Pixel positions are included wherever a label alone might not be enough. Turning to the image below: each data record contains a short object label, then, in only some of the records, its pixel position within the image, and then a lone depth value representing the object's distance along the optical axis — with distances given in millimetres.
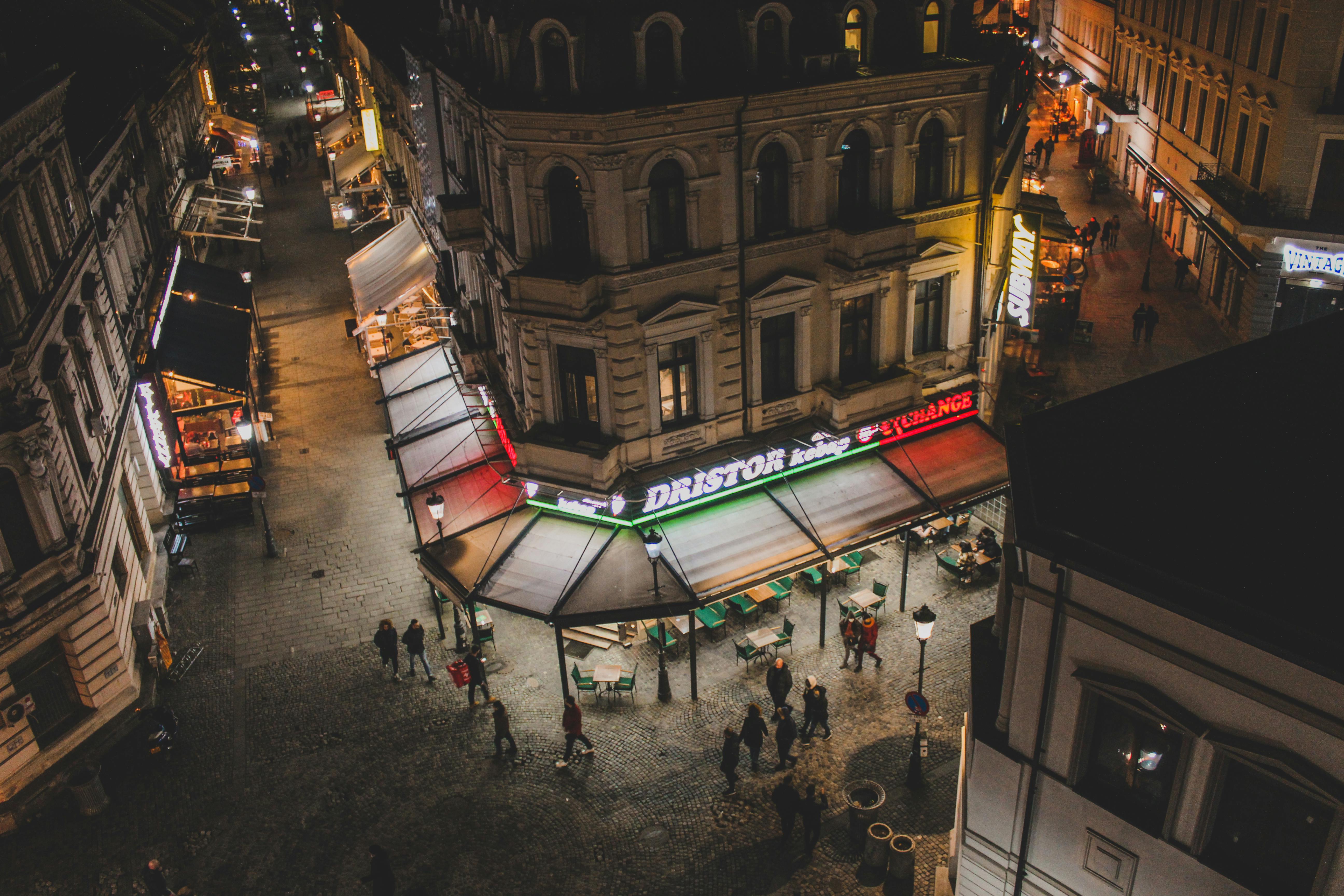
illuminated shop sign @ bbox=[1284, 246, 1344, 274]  32406
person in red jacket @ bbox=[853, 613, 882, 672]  23375
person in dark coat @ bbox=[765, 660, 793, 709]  21438
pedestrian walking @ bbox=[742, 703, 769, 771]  20406
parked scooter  21625
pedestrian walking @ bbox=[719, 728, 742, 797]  20031
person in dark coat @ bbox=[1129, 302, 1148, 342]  38406
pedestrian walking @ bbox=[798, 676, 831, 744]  21375
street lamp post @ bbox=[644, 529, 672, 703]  20703
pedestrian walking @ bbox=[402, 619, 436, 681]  23688
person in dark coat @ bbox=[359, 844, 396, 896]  17719
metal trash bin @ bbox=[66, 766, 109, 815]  20328
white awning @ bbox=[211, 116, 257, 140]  58094
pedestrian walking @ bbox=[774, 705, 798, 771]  20531
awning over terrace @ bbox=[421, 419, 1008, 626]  22109
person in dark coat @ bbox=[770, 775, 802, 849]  18562
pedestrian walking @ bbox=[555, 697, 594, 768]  21109
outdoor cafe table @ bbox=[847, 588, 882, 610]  25109
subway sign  27844
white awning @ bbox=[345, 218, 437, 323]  34094
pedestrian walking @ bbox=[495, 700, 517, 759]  21234
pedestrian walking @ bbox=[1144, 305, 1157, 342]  38469
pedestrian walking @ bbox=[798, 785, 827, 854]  18594
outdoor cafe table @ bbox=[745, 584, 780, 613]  25359
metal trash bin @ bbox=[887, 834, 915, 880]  17828
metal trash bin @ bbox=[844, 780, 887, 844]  18812
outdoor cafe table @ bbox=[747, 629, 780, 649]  23656
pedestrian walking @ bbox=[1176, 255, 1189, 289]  42281
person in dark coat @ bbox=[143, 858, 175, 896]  17594
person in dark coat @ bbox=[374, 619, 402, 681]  23516
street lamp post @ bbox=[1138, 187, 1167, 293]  44906
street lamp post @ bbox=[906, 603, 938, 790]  19531
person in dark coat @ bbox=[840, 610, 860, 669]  23516
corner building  20875
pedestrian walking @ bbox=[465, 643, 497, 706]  22672
